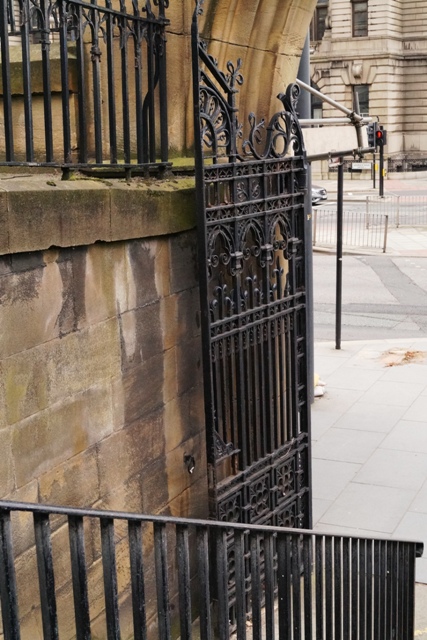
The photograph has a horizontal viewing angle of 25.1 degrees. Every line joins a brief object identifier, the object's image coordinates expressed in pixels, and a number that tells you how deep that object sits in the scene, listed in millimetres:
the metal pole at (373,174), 40169
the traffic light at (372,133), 16419
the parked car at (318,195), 32716
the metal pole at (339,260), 12109
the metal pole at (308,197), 10422
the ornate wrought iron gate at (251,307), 5336
